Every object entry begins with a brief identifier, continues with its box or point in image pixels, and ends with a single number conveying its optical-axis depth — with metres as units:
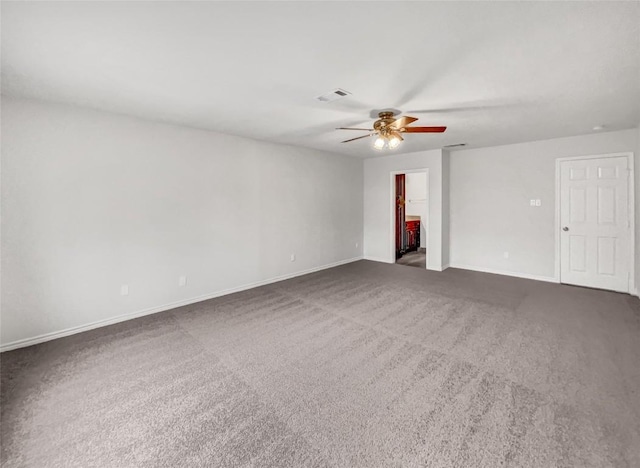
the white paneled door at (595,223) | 4.32
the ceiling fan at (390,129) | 3.13
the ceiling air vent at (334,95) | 2.75
